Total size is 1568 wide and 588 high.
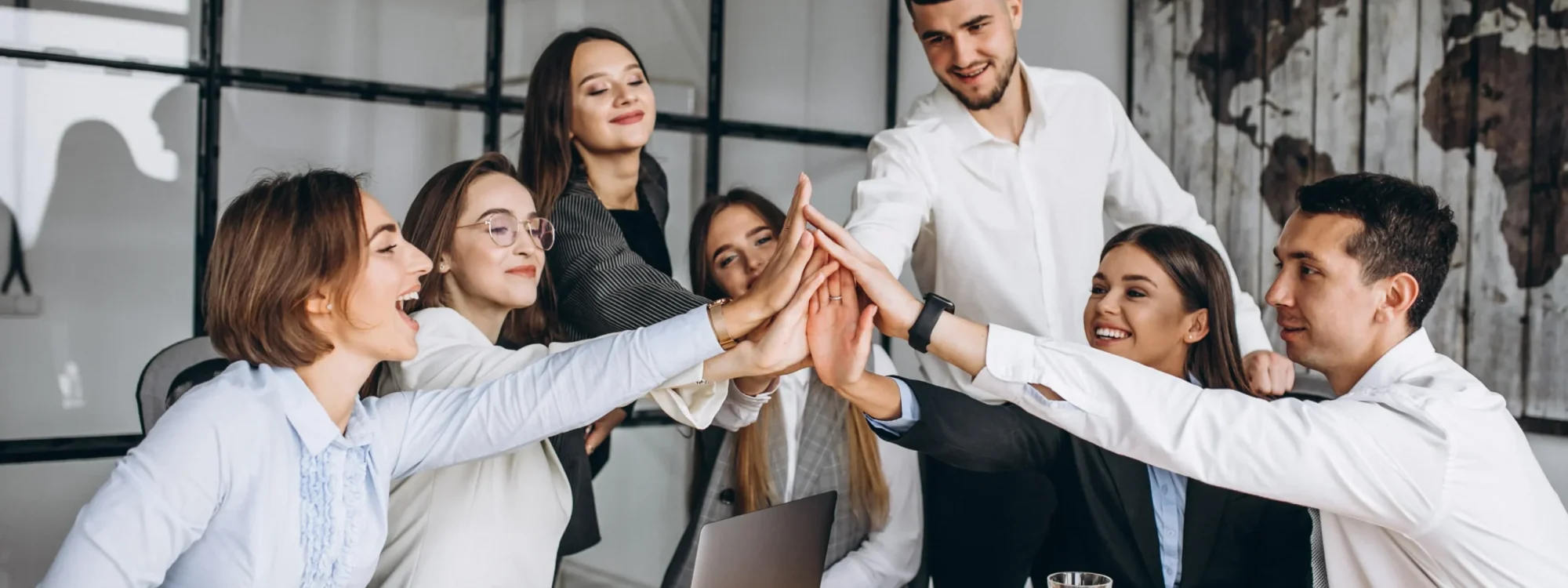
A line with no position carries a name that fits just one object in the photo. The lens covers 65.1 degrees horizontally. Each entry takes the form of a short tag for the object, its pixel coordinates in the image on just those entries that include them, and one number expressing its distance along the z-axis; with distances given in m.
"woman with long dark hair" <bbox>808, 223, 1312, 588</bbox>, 1.83
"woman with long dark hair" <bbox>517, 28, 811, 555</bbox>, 2.02
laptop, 1.29
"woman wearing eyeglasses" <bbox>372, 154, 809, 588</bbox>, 1.70
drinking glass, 1.24
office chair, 1.96
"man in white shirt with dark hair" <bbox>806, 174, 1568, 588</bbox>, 1.49
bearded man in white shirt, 2.38
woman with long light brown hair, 2.33
